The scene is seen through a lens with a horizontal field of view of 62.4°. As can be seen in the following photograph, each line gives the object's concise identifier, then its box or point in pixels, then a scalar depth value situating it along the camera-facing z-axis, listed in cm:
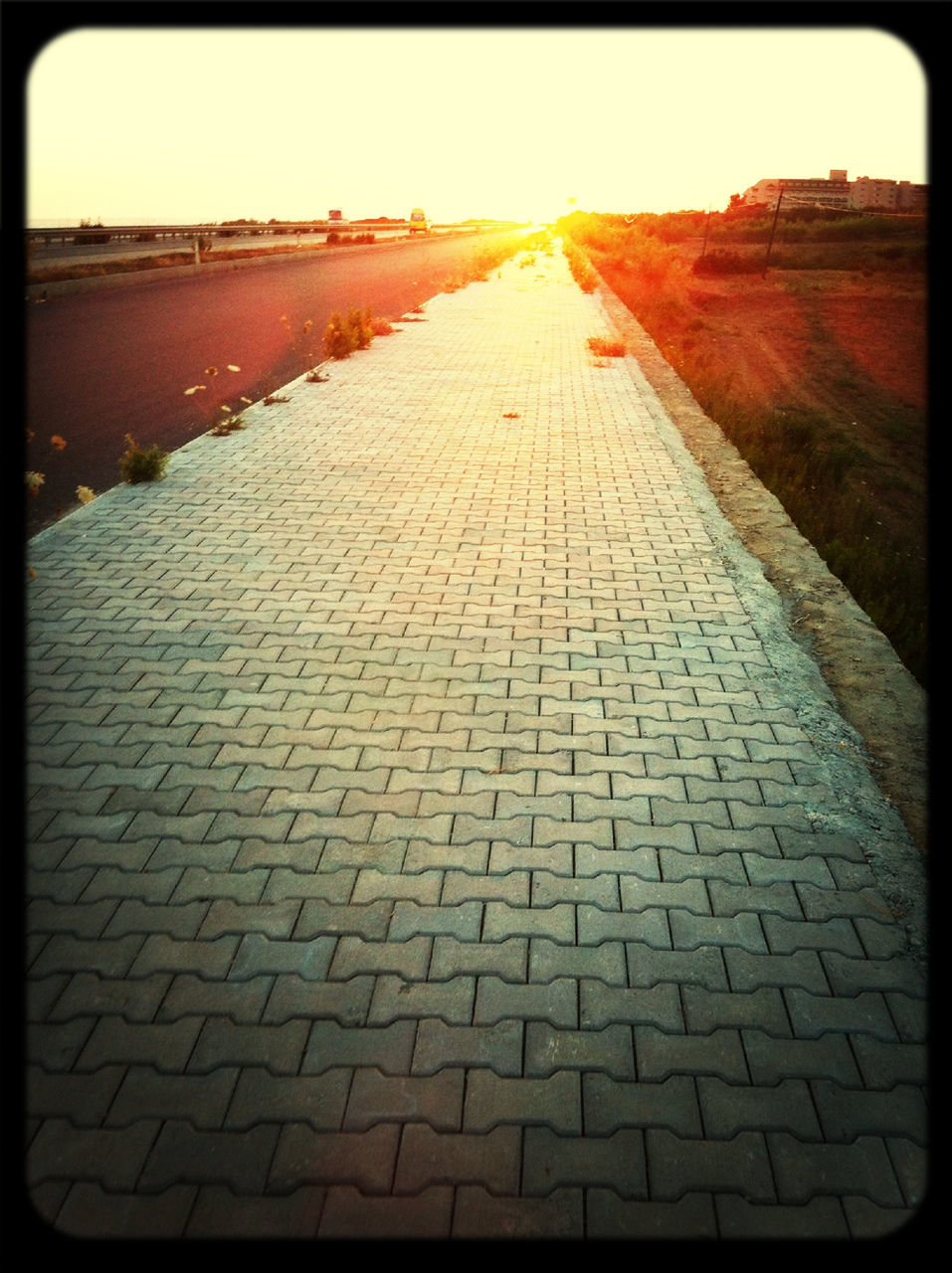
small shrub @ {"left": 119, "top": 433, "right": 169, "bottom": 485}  747
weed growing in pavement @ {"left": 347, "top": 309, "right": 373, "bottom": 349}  1479
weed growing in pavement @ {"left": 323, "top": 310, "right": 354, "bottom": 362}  1396
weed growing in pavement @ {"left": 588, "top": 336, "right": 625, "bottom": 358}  1462
